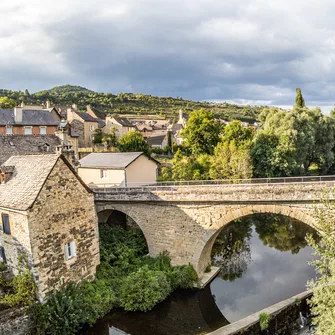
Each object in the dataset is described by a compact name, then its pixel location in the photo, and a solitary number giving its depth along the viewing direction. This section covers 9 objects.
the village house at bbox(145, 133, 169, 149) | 61.30
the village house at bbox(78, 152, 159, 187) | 24.33
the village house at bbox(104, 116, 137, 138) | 57.94
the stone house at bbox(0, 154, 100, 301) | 13.84
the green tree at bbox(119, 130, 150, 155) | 43.31
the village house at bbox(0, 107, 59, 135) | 32.84
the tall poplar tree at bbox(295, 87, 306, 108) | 45.59
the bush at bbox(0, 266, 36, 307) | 13.12
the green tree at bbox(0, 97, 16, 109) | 47.98
